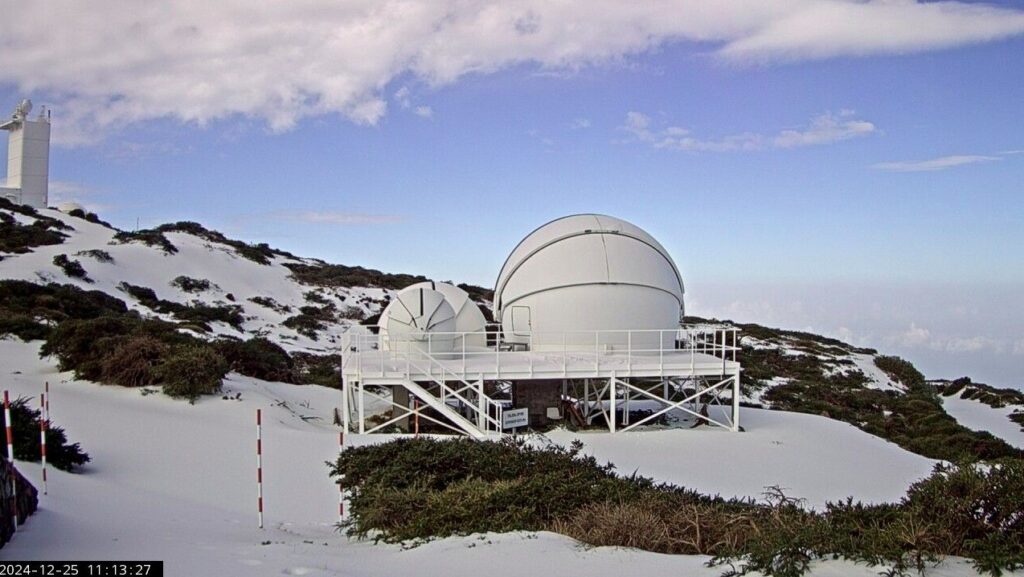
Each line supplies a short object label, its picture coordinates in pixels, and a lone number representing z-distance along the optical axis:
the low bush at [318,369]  26.16
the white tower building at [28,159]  51.78
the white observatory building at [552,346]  18.53
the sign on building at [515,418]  18.02
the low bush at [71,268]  36.50
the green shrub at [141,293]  37.69
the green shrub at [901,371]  40.76
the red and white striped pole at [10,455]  6.24
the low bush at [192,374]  17.53
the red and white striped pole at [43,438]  8.89
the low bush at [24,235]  38.69
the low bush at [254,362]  23.06
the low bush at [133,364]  17.95
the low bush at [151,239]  47.29
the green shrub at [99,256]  40.50
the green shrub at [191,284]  42.78
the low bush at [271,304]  43.06
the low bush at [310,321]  38.44
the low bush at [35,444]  10.00
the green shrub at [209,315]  35.09
